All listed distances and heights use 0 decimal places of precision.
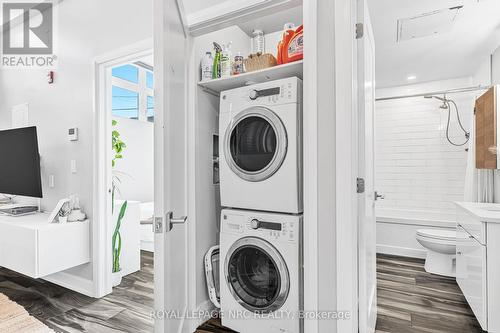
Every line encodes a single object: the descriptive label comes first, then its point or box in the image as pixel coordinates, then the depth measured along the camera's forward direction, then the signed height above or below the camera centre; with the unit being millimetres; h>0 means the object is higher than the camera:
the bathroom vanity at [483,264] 1786 -693
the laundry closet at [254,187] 1681 -148
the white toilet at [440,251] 2883 -914
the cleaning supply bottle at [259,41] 2037 +917
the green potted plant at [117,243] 2686 -782
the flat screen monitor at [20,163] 2676 +27
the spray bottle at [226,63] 1992 +735
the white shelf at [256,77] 1796 +623
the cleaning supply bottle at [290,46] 1737 +764
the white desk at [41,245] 2232 -683
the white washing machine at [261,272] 1671 -703
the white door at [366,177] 1543 -80
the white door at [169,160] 1185 +22
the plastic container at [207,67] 2043 +722
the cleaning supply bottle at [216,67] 2031 +720
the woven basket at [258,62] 1884 +712
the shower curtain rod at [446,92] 3187 +911
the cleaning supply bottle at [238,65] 1996 +718
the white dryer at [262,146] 1679 +119
